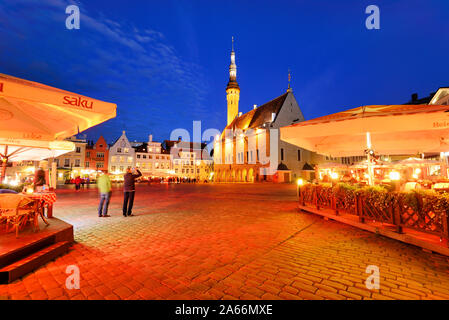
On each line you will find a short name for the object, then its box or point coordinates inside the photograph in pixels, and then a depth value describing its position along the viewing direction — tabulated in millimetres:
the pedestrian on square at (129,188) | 8430
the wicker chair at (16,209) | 4504
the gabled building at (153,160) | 53209
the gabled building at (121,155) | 50469
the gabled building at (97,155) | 49031
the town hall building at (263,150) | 41750
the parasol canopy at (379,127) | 4641
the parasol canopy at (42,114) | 3487
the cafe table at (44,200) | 5393
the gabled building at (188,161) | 58094
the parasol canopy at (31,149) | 6668
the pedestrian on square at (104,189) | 8164
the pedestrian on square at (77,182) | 23831
